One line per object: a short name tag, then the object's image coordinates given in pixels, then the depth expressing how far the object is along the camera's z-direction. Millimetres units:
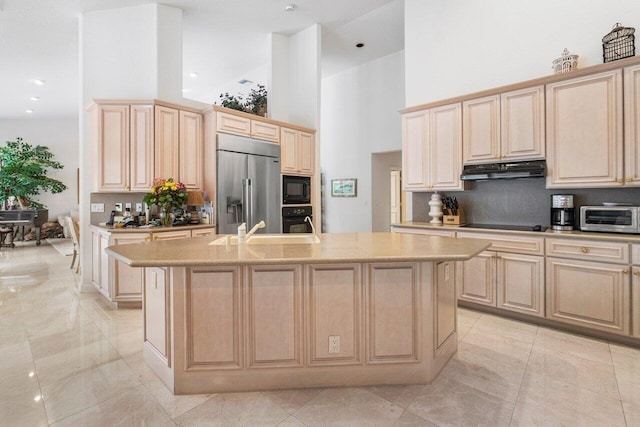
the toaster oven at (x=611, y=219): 2818
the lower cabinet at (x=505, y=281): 3133
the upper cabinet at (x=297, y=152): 5086
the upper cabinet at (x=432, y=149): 3900
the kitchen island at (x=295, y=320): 2062
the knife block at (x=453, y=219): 3989
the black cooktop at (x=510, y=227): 3323
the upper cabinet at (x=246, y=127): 4355
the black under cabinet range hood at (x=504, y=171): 3309
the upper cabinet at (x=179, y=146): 4118
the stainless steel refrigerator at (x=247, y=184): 4344
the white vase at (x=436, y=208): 4160
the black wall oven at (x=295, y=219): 5109
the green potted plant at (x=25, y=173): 8906
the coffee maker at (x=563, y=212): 3258
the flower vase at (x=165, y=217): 4055
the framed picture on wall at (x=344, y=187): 7047
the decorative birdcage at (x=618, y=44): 2908
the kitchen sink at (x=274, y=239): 2482
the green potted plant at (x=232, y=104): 5000
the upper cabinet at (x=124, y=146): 4035
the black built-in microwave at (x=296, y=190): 5090
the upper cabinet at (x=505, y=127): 3324
